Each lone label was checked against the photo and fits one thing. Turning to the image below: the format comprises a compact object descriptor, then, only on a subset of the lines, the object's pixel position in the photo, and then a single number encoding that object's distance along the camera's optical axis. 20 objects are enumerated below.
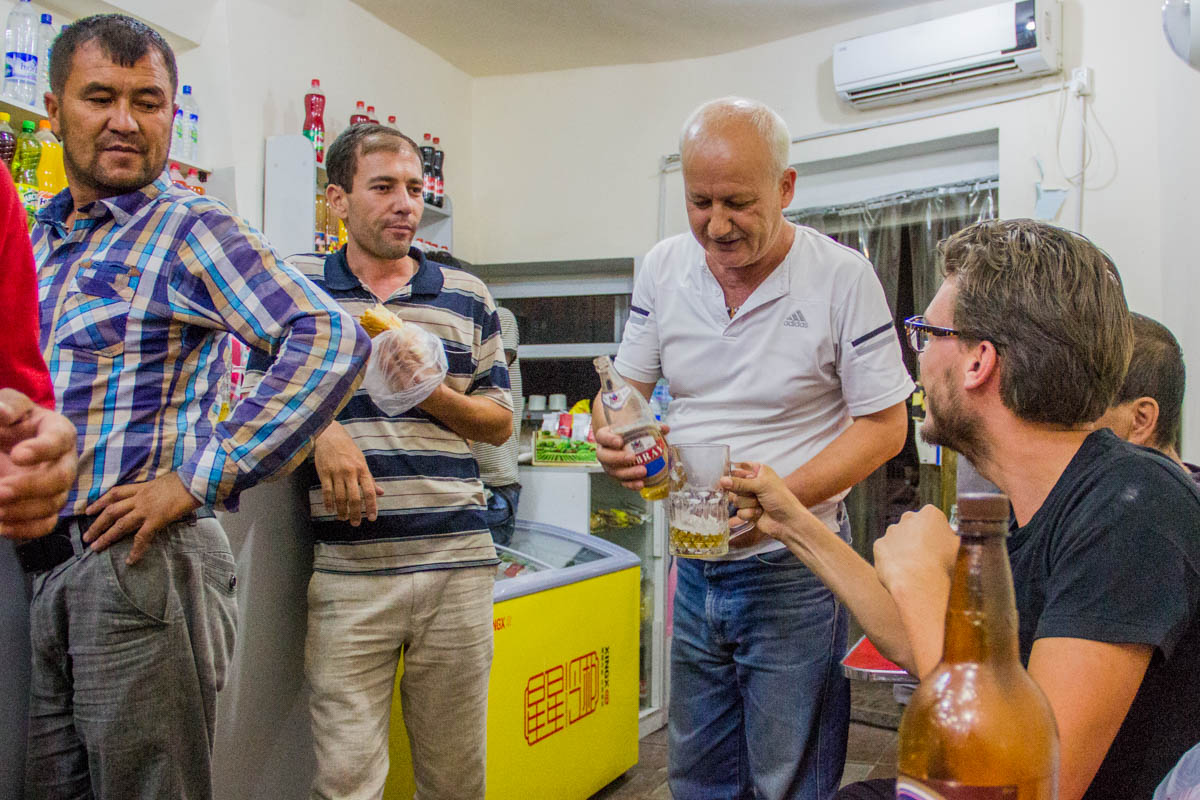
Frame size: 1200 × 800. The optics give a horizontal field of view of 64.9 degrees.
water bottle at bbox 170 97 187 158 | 3.47
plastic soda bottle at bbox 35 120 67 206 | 2.88
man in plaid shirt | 1.32
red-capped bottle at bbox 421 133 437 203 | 4.59
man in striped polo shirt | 1.81
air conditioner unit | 4.07
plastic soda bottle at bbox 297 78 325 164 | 3.99
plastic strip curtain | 4.50
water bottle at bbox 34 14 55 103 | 3.00
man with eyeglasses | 0.82
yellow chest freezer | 2.55
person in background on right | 1.79
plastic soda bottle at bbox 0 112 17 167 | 2.80
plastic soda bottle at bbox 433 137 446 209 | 4.66
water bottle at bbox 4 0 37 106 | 2.90
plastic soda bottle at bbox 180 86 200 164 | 3.54
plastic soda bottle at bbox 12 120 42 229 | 2.87
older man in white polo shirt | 1.59
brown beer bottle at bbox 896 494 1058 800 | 0.57
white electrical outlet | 4.08
